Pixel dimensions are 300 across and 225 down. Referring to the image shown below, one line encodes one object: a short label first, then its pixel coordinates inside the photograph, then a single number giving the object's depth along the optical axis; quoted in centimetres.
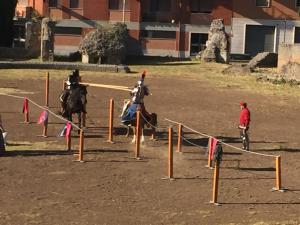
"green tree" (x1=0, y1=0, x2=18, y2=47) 5156
